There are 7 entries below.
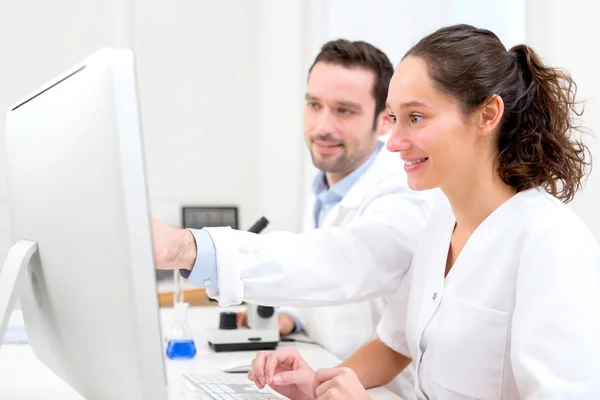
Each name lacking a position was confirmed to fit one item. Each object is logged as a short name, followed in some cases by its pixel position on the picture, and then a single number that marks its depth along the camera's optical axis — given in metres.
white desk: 1.16
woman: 1.08
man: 1.27
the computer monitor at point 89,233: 0.62
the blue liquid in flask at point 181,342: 1.56
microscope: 1.66
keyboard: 1.16
